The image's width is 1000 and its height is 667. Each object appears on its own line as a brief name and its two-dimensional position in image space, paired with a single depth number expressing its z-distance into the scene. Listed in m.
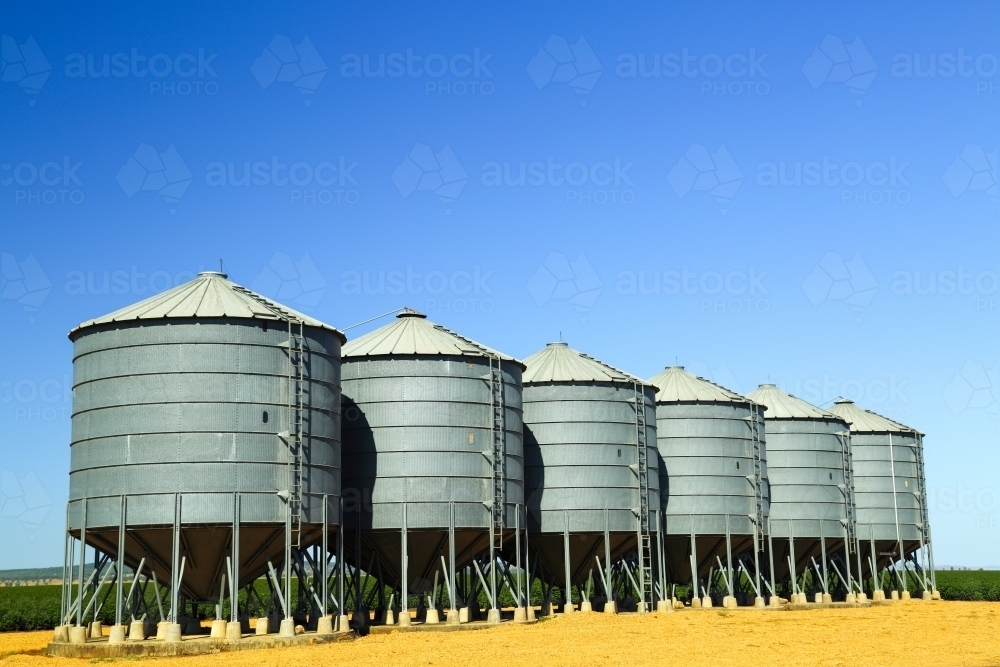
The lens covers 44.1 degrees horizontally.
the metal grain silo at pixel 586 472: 51.66
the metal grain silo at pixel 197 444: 37.09
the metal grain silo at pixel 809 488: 64.12
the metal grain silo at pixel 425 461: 44.19
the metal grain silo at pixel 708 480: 58.44
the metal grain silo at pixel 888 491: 70.00
